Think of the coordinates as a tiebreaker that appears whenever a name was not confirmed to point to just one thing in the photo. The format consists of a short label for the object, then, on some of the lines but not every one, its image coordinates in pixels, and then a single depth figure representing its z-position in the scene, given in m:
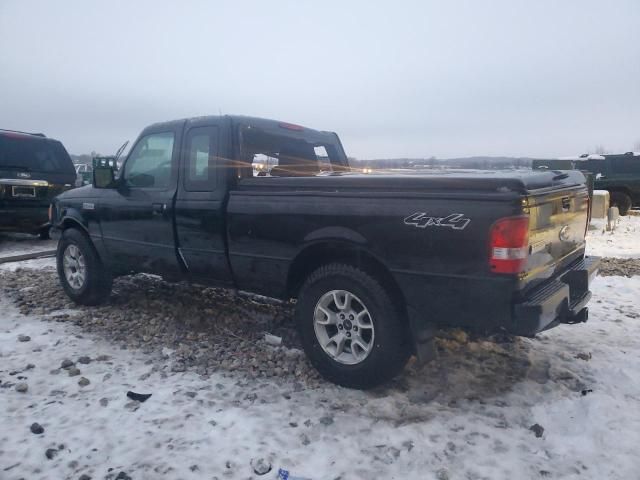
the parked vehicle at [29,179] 8.52
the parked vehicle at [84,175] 18.29
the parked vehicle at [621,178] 14.35
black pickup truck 2.82
